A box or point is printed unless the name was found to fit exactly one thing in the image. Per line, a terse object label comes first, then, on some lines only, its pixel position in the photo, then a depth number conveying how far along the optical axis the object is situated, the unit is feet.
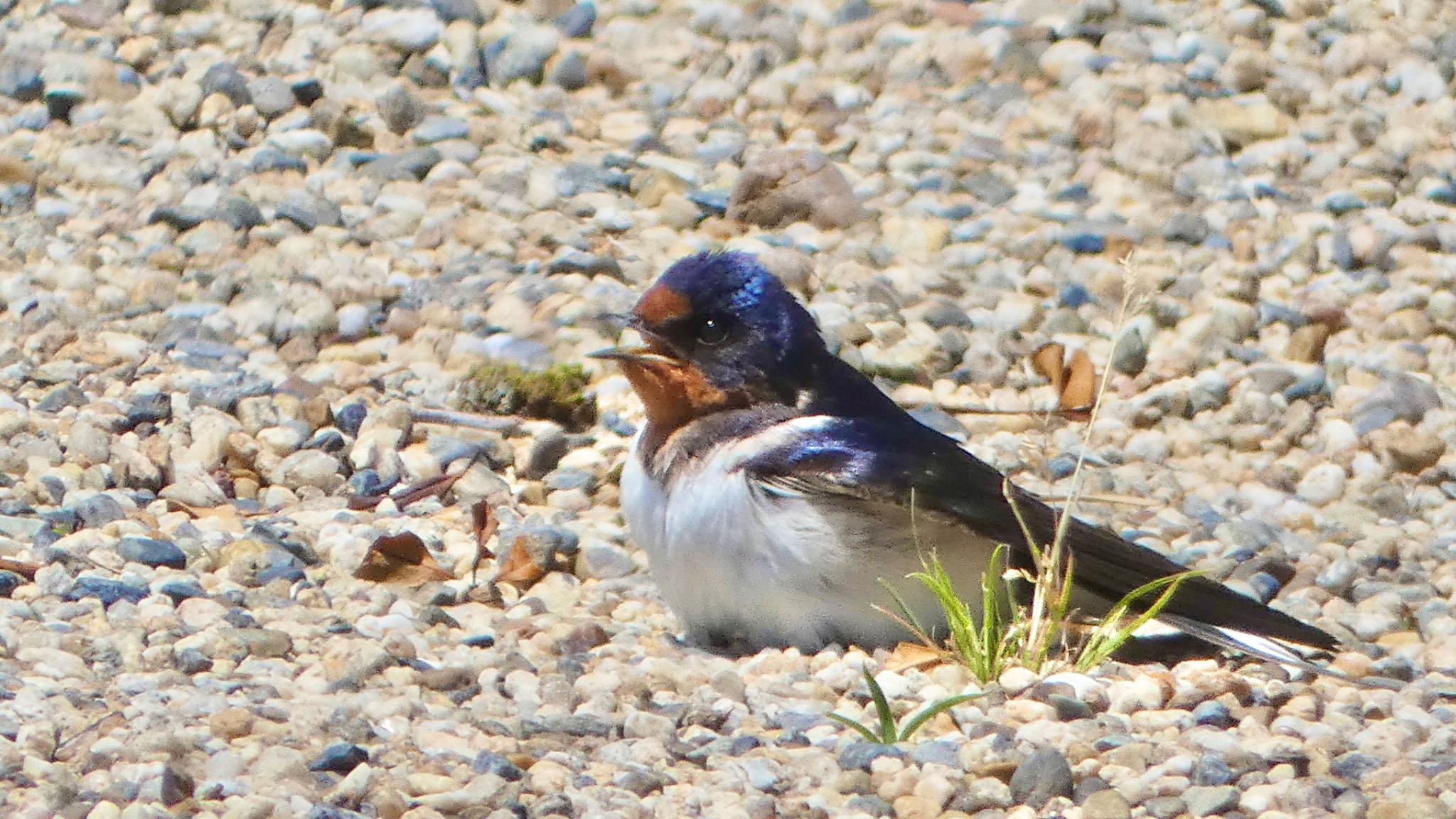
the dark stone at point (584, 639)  25.93
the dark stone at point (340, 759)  20.26
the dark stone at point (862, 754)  21.42
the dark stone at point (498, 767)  20.44
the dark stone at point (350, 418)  33.94
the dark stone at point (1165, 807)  20.17
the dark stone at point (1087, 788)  20.65
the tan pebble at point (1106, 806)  20.13
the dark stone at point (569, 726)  22.17
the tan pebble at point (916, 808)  20.34
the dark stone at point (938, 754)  21.42
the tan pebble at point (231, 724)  20.74
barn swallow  26.07
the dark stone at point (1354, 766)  21.21
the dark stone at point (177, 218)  39.17
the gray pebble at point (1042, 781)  20.58
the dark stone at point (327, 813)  18.89
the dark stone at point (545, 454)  33.71
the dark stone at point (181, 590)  25.93
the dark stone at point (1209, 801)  20.24
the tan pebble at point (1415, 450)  34.78
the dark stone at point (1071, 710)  22.82
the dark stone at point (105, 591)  25.58
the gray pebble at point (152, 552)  27.45
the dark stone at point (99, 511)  28.89
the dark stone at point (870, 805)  20.38
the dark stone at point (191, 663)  23.26
